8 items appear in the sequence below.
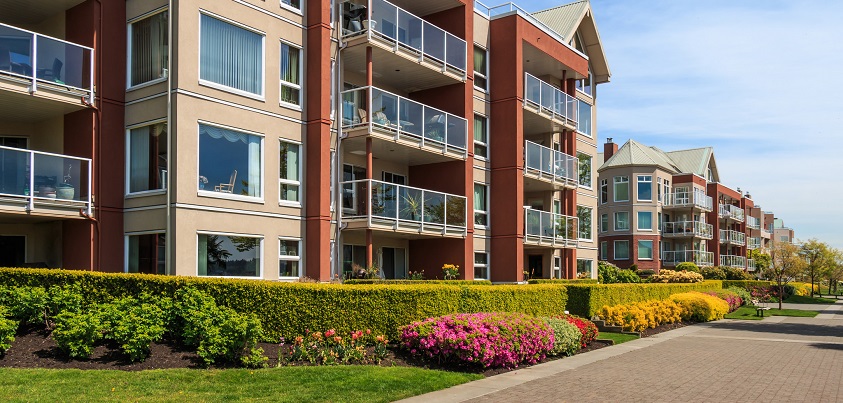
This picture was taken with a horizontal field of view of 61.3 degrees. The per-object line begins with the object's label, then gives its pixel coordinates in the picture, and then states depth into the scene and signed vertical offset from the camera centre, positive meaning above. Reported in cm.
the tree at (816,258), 7194 -254
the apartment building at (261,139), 1744 +281
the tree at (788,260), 5009 -238
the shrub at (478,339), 1452 -220
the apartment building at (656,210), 6334 +230
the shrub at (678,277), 4288 -261
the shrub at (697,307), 3045 -313
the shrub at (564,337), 1767 -258
